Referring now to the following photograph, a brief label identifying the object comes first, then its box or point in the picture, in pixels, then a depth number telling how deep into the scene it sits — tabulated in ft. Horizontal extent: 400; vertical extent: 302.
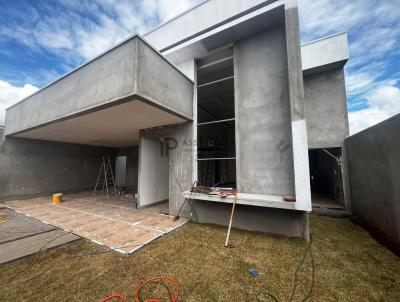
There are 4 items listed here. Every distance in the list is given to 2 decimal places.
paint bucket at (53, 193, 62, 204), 23.02
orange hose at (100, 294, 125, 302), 6.76
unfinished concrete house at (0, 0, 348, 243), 12.42
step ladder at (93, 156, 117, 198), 35.19
